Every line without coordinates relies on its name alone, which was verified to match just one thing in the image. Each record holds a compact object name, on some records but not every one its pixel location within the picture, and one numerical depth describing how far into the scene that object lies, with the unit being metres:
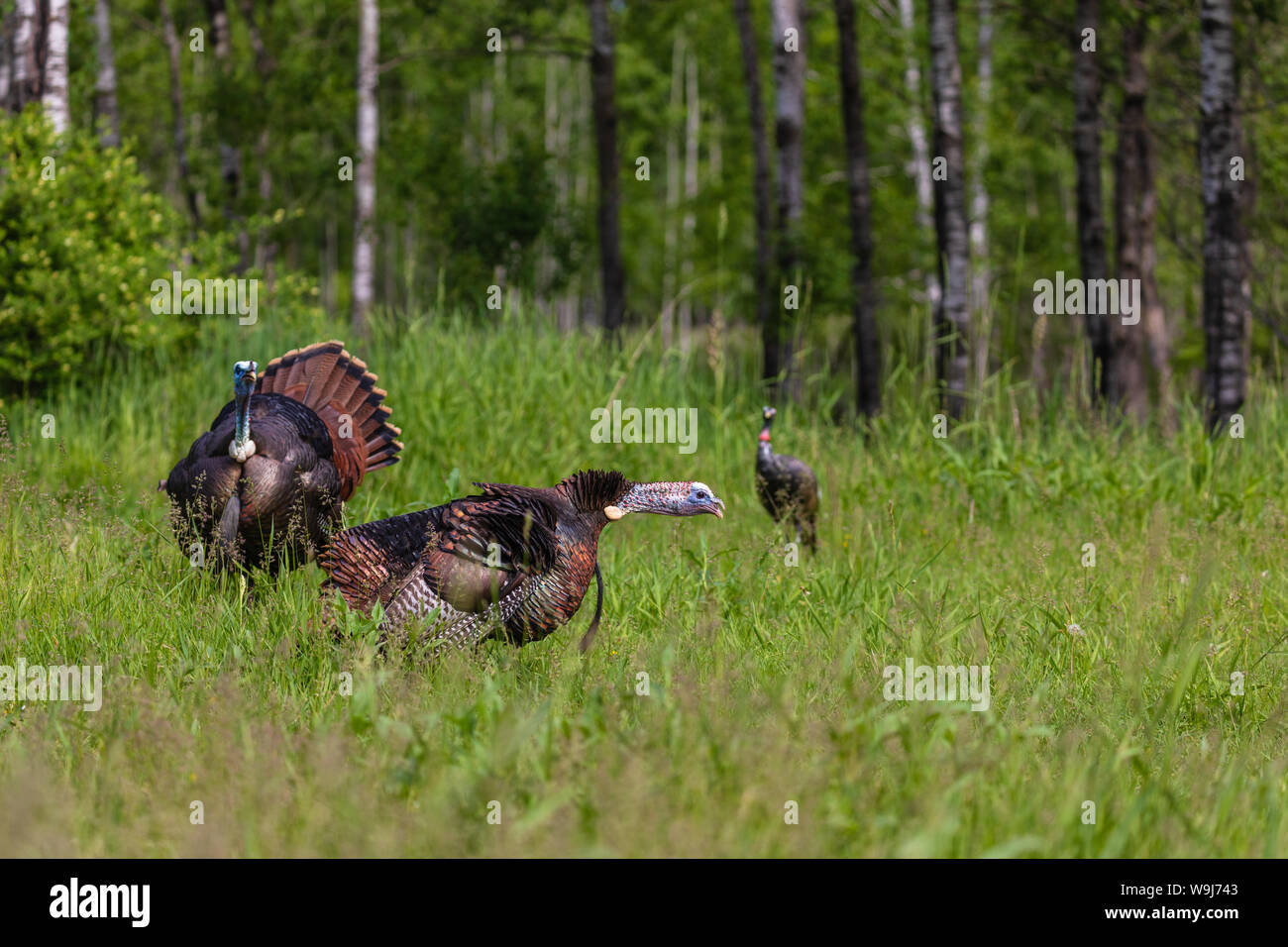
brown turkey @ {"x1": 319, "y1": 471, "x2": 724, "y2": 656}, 4.54
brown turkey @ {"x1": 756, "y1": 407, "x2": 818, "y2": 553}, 7.41
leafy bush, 8.88
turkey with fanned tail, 5.41
